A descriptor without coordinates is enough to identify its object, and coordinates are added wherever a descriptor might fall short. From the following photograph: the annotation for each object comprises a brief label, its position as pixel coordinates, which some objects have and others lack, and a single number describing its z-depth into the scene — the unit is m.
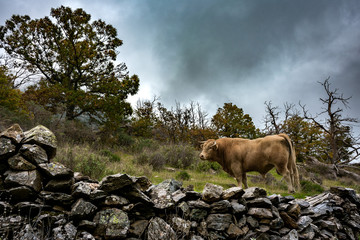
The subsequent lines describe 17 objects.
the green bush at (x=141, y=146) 14.33
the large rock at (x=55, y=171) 3.42
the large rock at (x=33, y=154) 3.45
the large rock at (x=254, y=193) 4.54
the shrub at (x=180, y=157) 12.27
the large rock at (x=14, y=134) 3.51
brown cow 6.80
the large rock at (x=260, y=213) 4.32
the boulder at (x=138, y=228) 3.47
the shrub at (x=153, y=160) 10.40
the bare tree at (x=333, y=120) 18.09
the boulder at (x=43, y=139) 3.67
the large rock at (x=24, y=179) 3.15
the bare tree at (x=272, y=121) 24.33
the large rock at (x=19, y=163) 3.29
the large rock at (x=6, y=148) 3.31
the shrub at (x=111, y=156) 10.23
